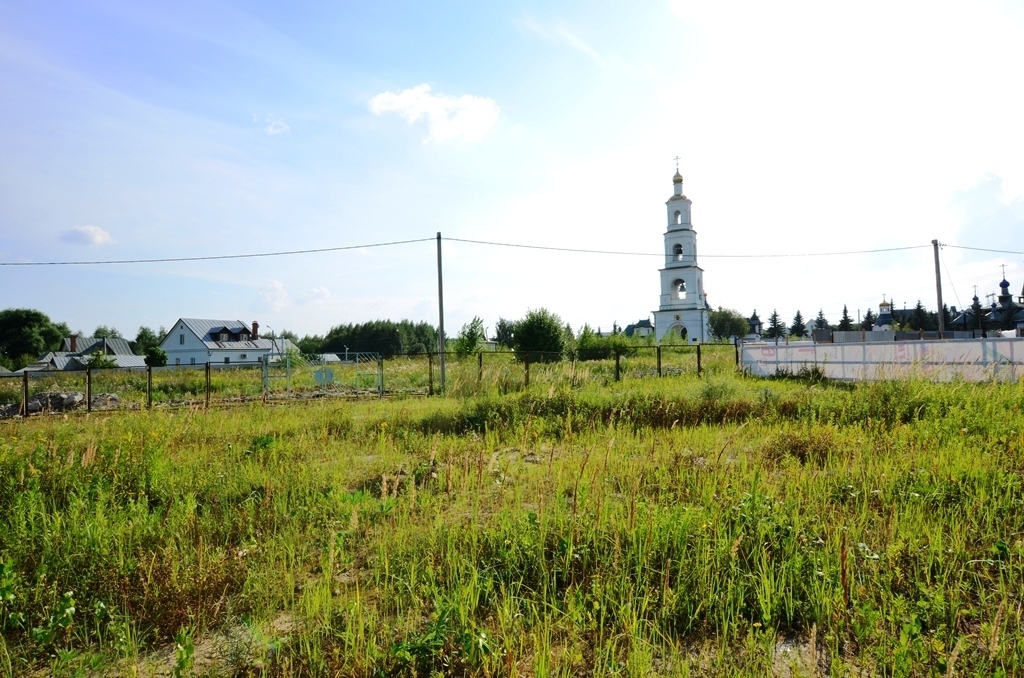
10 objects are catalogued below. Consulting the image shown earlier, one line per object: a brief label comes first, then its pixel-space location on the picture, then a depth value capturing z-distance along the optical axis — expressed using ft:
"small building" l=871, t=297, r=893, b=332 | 263.21
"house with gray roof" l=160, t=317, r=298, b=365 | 183.32
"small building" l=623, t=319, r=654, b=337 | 349.41
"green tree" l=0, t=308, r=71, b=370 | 215.72
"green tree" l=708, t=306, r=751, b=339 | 261.24
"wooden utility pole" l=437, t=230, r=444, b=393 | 58.65
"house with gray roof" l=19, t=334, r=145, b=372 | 175.95
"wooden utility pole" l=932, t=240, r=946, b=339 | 80.88
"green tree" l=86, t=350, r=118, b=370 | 152.05
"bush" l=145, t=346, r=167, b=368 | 162.71
